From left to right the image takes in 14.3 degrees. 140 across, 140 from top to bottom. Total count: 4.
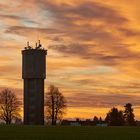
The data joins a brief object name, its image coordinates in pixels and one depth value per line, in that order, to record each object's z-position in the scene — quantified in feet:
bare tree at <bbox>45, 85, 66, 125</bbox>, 547.00
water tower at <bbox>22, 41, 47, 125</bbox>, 566.35
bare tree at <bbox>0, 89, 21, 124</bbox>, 544.21
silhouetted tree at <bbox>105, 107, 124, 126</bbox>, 584.73
